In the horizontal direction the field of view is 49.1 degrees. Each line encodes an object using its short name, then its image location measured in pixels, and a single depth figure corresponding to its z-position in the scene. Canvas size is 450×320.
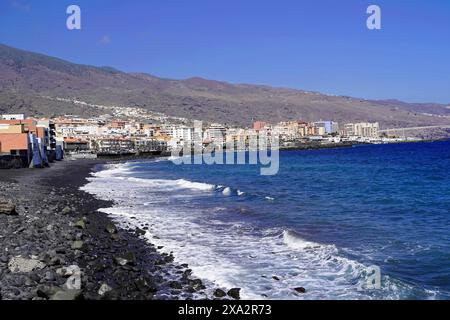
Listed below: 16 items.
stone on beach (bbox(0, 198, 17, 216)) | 16.39
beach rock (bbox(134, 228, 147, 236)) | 15.79
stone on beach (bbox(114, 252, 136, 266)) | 11.50
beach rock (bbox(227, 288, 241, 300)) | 9.53
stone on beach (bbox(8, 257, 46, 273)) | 9.73
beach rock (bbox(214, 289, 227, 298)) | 9.57
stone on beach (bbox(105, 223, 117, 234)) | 15.57
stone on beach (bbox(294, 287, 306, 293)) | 10.03
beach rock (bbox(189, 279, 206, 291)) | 10.10
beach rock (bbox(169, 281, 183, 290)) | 10.08
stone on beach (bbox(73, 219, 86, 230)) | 15.91
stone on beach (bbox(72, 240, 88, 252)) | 12.45
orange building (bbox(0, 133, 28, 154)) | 53.69
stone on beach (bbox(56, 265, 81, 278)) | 9.80
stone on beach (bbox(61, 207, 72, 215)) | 19.40
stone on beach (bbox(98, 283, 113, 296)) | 9.08
